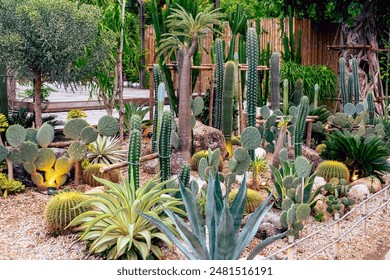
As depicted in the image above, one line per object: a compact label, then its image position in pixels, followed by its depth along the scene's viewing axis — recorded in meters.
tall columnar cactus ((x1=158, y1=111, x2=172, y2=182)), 5.25
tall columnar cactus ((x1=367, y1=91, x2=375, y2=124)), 8.69
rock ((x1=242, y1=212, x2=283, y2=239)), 4.98
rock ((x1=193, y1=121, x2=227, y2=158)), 7.20
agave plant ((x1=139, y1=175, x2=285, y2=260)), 3.36
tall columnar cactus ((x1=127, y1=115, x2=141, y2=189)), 4.89
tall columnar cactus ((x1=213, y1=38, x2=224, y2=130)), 7.54
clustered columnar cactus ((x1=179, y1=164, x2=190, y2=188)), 5.04
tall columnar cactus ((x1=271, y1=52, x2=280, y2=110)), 7.70
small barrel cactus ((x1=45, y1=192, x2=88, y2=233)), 4.73
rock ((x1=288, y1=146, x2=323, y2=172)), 7.00
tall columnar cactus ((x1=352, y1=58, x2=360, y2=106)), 9.04
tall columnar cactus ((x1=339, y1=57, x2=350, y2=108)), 8.91
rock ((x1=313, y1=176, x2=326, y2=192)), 6.18
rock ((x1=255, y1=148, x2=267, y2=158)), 7.14
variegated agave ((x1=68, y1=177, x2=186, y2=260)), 4.18
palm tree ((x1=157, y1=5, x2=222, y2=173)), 6.52
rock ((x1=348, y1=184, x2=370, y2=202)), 6.11
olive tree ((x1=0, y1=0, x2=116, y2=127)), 6.34
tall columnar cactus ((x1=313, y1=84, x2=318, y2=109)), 8.60
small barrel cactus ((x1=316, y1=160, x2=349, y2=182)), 6.45
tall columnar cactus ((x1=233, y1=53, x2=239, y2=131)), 7.68
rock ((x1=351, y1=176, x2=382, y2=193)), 6.39
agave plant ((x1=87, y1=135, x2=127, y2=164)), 6.65
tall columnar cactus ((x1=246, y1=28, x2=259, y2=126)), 6.69
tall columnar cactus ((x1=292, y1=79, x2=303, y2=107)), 8.49
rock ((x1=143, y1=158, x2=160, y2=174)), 6.71
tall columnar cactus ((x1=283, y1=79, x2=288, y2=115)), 7.98
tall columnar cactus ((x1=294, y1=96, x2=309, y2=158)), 6.27
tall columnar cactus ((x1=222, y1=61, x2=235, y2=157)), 6.96
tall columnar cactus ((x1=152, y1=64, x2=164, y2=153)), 6.81
